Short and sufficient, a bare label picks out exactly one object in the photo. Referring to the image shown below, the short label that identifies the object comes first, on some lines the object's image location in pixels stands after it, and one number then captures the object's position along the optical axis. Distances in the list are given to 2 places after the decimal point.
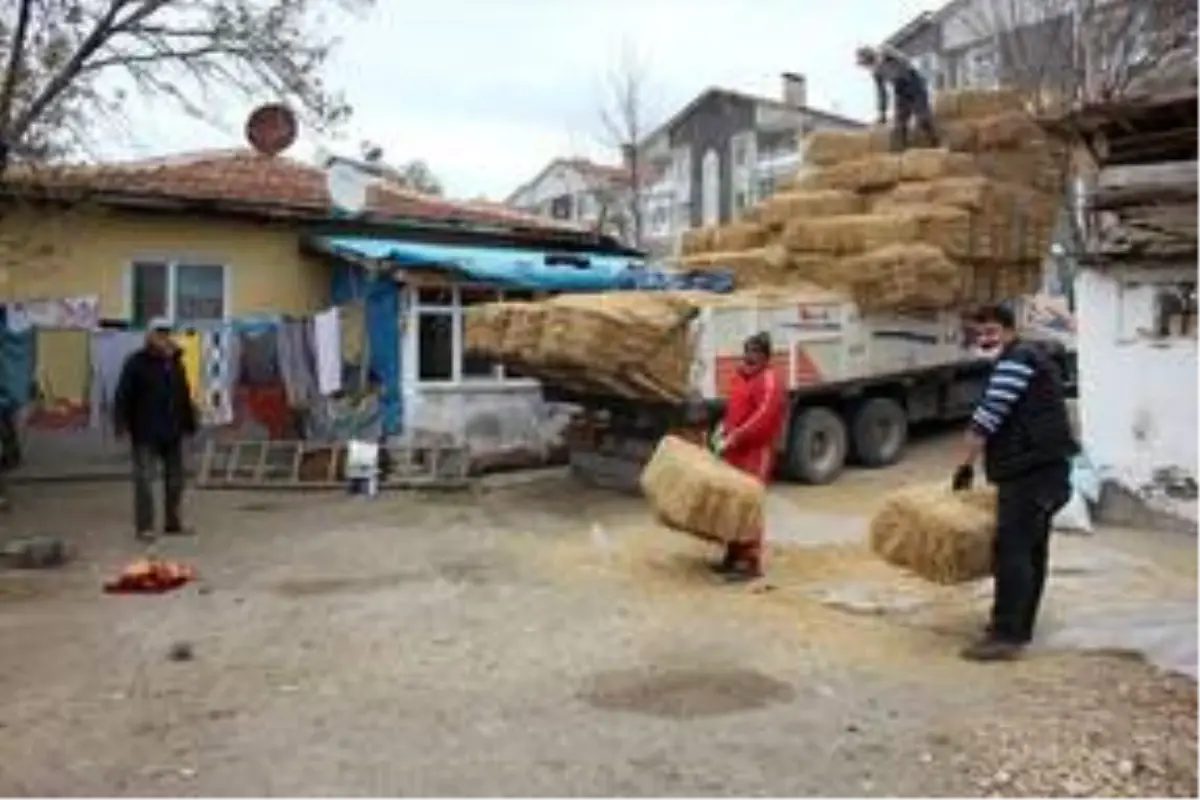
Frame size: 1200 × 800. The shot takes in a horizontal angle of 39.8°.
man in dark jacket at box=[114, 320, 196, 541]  14.82
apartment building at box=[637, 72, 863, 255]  63.75
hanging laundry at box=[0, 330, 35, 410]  19.16
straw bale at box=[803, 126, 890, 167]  20.47
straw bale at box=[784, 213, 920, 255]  18.27
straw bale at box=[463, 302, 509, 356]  17.64
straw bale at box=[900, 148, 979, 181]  18.81
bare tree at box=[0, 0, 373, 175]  15.37
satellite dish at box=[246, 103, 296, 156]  19.75
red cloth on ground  11.97
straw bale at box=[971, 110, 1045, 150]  19.16
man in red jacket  12.07
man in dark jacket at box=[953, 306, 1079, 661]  8.99
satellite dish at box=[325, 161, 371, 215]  22.59
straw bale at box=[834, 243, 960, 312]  17.88
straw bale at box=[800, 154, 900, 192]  19.44
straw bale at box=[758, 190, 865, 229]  19.64
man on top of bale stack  19.66
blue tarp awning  20.47
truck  16.98
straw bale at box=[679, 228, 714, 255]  21.91
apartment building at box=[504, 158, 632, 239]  51.16
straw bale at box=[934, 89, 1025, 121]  19.70
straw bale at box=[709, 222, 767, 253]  20.72
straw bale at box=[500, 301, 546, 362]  17.06
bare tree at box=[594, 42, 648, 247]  46.53
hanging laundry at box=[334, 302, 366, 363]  20.91
